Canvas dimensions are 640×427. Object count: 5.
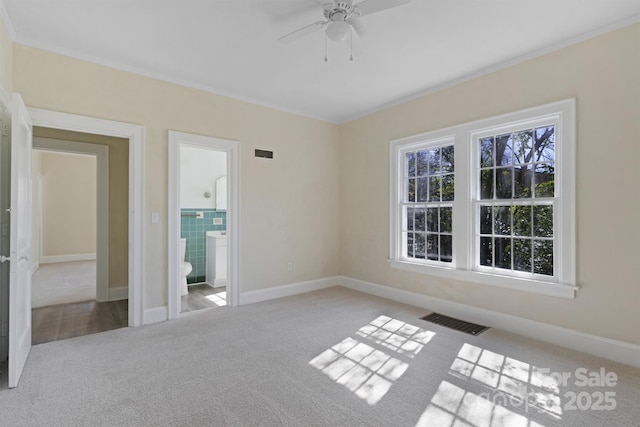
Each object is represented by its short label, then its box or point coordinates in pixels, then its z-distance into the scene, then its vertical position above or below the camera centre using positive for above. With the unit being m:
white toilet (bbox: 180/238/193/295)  4.89 -0.89
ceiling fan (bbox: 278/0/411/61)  2.20 +1.42
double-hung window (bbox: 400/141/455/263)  3.99 +0.15
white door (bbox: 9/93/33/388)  2.28 -0.25
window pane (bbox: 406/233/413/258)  4.46 -0.45
